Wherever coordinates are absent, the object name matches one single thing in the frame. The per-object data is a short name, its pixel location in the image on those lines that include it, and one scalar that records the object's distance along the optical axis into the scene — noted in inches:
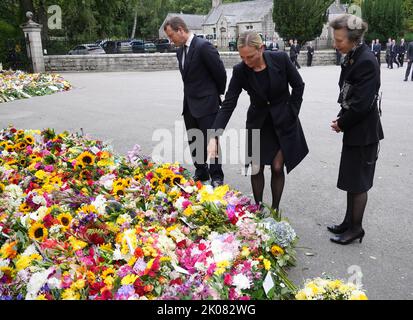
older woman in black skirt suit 134.2
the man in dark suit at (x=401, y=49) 1001.4
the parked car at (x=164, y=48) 1395.2
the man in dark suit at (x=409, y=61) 673.0
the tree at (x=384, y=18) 1529.3
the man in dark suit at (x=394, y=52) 963.8
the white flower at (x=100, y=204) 150.2
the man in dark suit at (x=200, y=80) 198.8
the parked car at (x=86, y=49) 1173.7
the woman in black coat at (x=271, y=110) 152.3
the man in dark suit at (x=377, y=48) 965.8
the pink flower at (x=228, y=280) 112.9
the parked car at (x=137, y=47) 1298.8
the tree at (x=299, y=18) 1544.0
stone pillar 873.5
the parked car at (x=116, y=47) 1296.8
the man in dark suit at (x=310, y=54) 1075.8
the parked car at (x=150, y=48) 1365.4
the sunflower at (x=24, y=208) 150.4
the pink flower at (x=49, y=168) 193.2
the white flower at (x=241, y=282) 112.8
